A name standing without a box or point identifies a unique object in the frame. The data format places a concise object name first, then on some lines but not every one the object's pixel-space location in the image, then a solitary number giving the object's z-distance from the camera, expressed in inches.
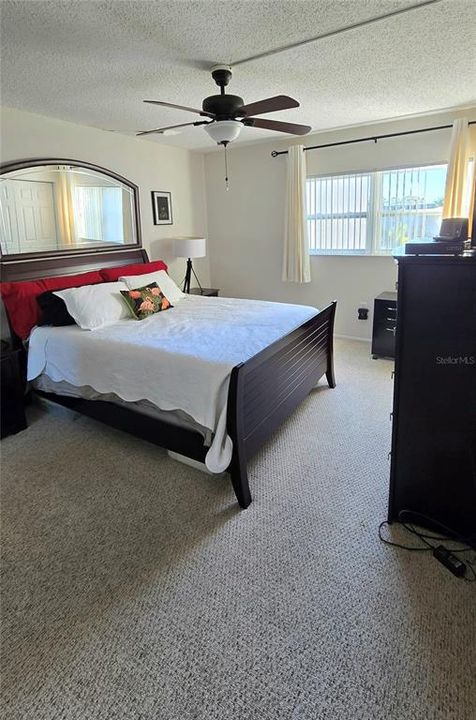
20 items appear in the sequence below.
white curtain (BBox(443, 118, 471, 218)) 146.0
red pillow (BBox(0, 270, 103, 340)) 128.1
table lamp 188.2
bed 84.1
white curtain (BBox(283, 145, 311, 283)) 185.5
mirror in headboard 132.3
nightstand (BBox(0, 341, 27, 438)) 117.0
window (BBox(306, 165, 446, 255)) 164.9
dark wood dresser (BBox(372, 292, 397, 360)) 161.5
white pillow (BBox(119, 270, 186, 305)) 148.1
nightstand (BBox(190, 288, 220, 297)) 202.6
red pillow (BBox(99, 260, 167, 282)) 153.9
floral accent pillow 133.3
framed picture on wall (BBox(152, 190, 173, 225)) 189.8
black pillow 126.0
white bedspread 86.2
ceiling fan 90.7
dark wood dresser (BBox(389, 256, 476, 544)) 65.3
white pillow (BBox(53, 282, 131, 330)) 123.3
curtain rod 153.8
